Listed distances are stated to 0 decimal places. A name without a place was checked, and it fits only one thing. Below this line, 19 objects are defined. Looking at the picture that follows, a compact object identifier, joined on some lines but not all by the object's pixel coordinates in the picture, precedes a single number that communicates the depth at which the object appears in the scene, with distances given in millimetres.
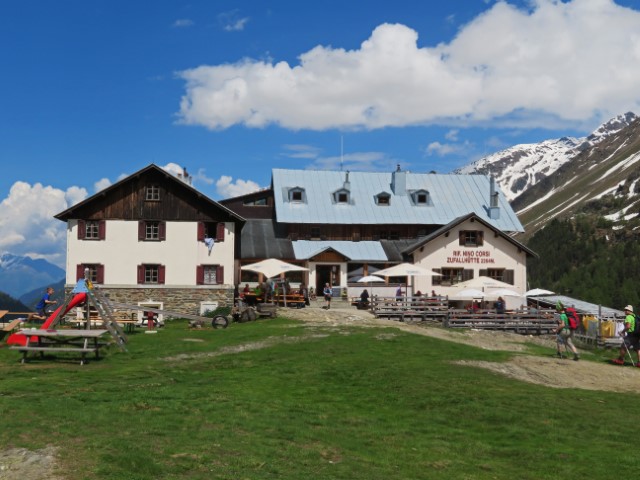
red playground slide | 23859
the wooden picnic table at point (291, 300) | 42688
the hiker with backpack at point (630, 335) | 25672
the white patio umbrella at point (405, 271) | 43062
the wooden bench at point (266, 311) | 37562
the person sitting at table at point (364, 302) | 43219
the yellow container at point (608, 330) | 38031
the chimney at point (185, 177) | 53562
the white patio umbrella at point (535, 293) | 46988
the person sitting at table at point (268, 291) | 42594
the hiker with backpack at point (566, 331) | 25828
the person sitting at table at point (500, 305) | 40475
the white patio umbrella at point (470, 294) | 41188
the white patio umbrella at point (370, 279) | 46719
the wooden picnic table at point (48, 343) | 21172
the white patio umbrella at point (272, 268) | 41625
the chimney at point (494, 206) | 61562
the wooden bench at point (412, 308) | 38969
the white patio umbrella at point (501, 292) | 41250
